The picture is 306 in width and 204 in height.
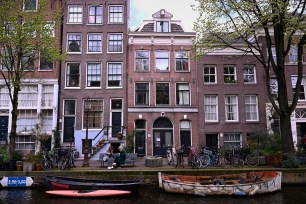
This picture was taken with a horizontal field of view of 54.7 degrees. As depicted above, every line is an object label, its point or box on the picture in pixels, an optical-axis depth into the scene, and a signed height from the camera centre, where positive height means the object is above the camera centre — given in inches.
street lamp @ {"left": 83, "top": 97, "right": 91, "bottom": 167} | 746.2 -70.3
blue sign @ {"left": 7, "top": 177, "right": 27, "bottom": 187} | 636.7 -104.1
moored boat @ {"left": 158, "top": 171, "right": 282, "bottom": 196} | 562.3 -101.2
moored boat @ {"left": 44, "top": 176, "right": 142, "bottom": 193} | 578.9 -100.8
